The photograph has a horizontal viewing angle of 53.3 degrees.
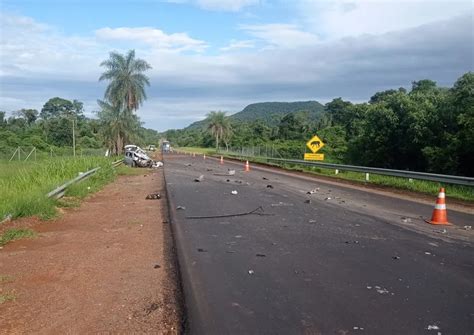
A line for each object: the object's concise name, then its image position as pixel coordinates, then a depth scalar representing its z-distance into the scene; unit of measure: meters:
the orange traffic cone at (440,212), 10.89
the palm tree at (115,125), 57.25
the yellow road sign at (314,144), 36.25
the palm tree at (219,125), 108.56
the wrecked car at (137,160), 38.19
